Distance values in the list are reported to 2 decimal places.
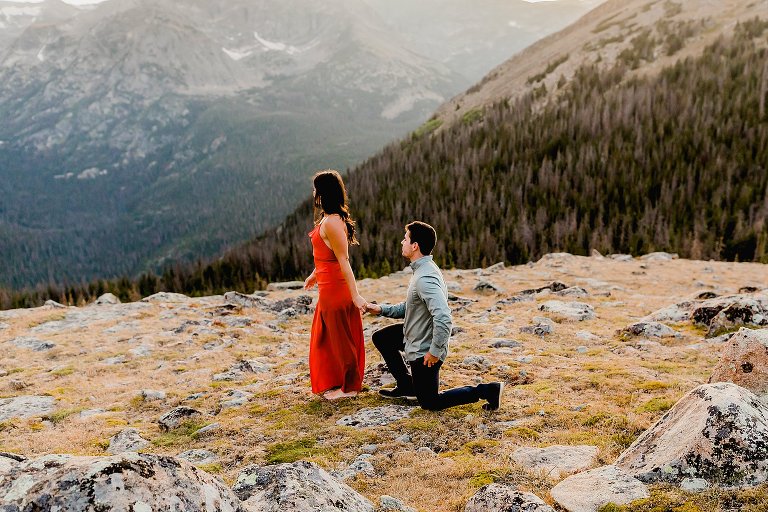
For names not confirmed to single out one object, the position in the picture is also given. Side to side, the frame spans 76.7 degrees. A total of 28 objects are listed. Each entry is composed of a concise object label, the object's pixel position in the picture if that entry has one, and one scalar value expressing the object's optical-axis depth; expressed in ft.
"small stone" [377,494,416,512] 11.38
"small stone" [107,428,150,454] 17.48
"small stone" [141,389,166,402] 23.44
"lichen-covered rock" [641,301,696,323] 30.15
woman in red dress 20.03
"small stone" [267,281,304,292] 67.43
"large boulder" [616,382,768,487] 10.26
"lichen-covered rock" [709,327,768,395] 13.52
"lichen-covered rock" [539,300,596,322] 33.71
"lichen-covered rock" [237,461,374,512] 9.14
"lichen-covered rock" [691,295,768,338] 25.71
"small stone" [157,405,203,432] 19.67
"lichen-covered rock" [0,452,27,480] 7.91
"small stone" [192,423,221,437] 18.39
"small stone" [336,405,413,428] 18.16
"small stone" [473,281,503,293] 47.91
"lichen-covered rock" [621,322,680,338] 27.37
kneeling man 17.19
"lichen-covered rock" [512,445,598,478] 12.88
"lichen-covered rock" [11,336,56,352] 35.04
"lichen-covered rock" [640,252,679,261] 65.36
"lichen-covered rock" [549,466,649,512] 10.41
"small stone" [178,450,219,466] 15.65
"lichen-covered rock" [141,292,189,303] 54.00
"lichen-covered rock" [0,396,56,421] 21.93
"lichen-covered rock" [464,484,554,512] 10.23
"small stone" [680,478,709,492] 10.26
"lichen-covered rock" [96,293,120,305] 59.98
